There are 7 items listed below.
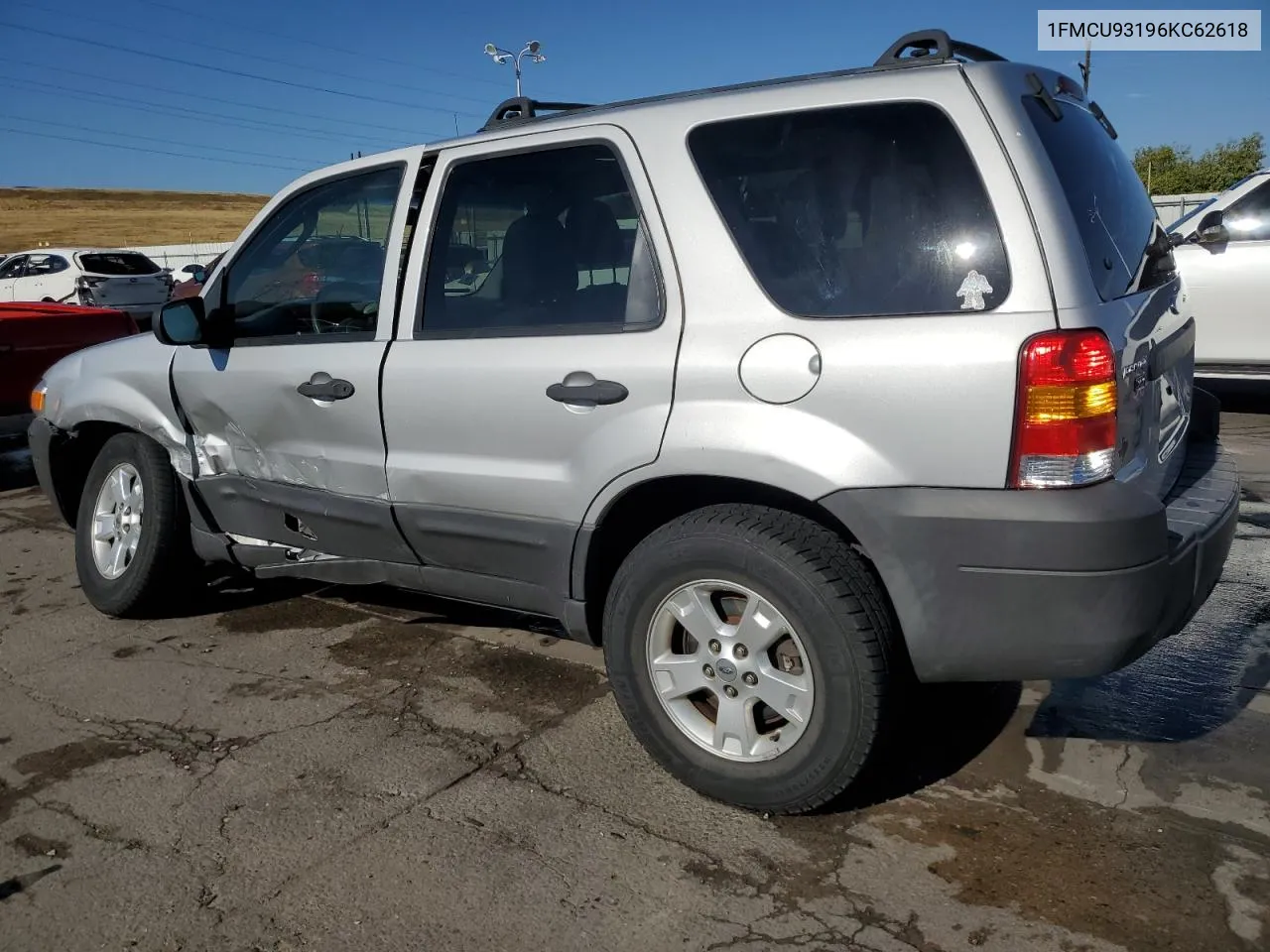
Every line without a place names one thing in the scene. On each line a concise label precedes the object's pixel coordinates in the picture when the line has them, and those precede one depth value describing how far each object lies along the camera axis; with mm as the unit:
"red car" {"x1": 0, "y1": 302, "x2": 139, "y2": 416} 7723
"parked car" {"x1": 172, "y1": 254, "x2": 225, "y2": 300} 11865
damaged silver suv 2480
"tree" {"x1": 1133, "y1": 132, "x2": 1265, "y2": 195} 47219
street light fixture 24250
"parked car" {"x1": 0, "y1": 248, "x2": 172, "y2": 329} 20984
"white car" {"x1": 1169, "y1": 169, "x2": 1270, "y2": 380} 7930
